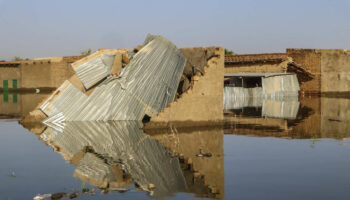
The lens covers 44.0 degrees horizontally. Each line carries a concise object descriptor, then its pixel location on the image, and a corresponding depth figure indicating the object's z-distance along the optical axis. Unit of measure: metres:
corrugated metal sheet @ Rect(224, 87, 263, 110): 27.63
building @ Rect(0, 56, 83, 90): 45.09
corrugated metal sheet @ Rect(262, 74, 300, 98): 32.43
